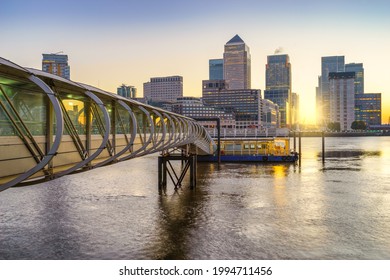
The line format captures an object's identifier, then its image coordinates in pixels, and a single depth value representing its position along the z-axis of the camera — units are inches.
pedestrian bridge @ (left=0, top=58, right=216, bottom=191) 356.8
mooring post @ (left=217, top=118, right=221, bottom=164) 2472.9
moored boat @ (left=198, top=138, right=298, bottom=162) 2529.5
